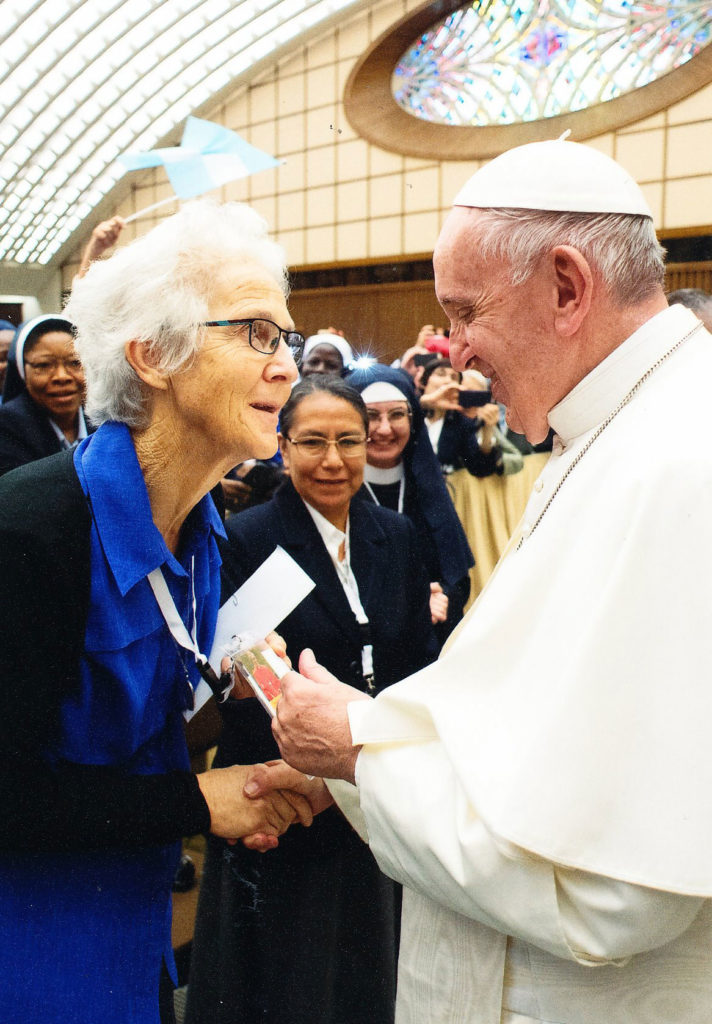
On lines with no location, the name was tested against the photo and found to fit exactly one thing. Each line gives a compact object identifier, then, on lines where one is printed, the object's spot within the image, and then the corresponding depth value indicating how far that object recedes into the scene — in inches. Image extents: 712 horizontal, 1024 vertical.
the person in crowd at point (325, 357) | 174.2
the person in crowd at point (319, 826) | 78.4
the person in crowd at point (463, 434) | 165.6
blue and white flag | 106.2
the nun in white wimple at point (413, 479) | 130.8
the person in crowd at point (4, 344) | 178.7
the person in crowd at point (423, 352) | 203.8
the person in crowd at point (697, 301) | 138.9
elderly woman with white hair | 47.6
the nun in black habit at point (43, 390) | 125.3
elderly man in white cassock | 39.0
